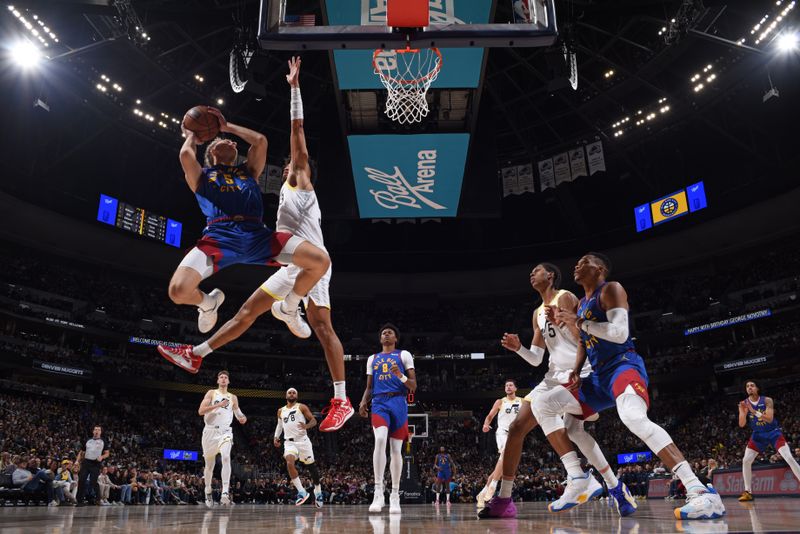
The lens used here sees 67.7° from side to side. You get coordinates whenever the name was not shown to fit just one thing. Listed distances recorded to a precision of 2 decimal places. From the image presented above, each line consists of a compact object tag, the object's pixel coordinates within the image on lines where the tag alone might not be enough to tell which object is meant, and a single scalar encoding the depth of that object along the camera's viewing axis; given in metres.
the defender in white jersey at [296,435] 12.03
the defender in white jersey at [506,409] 11.63
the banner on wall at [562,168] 28.36
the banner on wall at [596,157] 27.15
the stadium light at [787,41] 19.31
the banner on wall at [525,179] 29.36
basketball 5.31
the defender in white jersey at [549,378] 5.93
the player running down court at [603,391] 4.76
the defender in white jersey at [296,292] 5.67
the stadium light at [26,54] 19.06
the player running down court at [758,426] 10.47
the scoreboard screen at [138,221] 30.02
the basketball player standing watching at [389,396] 7.75
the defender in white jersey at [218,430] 12.03
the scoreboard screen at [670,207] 29.72
